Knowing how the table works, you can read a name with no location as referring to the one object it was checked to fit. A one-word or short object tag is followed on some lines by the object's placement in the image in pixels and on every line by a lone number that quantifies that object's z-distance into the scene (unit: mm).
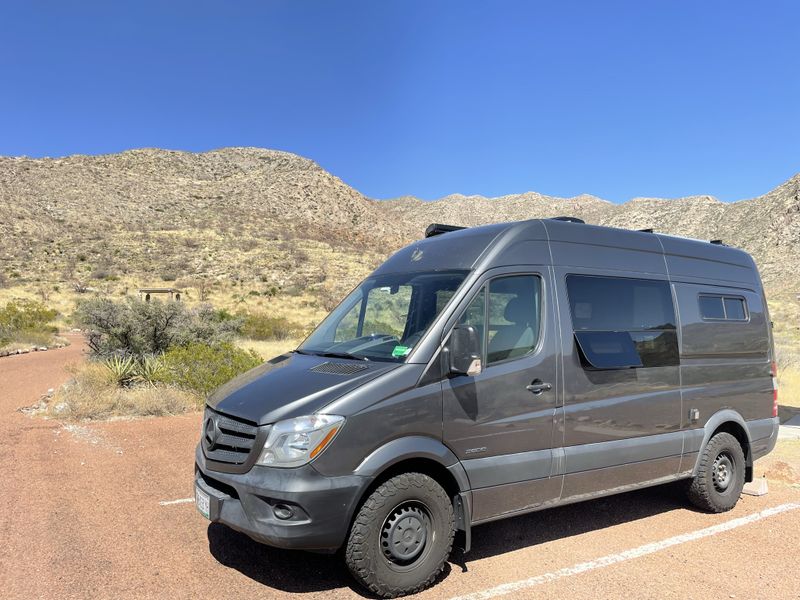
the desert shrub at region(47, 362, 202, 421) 9859
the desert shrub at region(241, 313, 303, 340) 22578
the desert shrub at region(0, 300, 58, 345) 21141
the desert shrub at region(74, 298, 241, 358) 13453
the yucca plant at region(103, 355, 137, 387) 11477
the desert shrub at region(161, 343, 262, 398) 11172
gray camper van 3945
